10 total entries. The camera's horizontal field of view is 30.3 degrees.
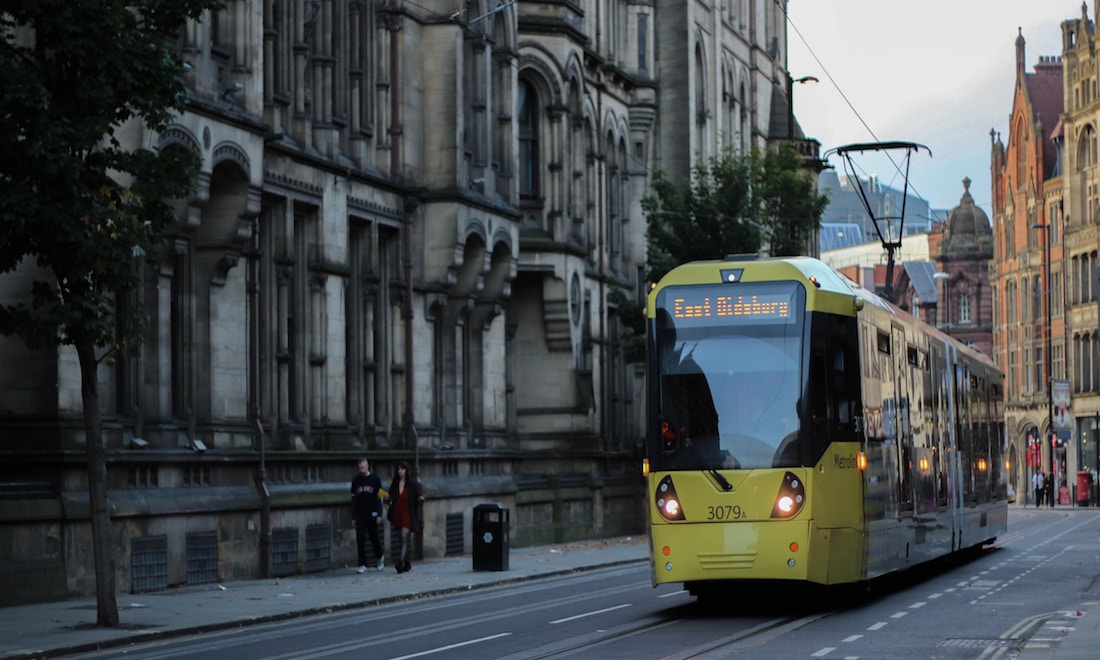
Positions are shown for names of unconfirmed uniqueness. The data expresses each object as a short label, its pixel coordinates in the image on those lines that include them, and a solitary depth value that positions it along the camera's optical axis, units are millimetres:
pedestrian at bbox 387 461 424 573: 33125
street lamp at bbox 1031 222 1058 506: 104819
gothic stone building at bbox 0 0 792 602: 28594
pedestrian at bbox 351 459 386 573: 32406
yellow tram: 21281
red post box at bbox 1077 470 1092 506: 87938
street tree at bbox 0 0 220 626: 20656
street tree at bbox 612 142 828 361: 53469
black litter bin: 33781
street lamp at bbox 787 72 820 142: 62656
